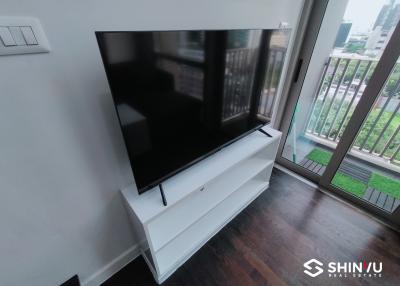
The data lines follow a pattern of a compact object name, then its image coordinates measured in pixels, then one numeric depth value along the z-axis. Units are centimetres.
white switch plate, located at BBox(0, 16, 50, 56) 57
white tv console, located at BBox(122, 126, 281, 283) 100
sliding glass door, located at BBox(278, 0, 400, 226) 144
